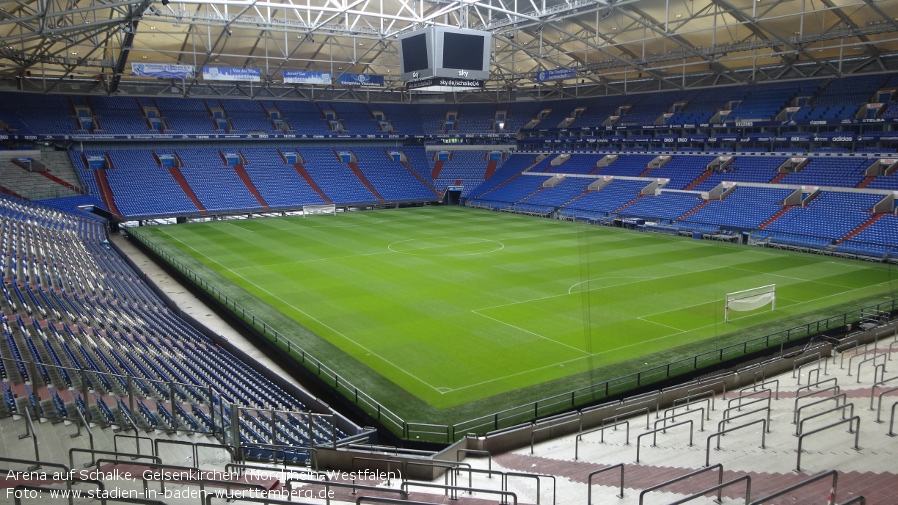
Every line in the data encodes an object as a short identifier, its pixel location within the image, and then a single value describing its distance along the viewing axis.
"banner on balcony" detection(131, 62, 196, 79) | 39.06
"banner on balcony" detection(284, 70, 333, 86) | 43.56
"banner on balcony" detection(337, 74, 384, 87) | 46.62
